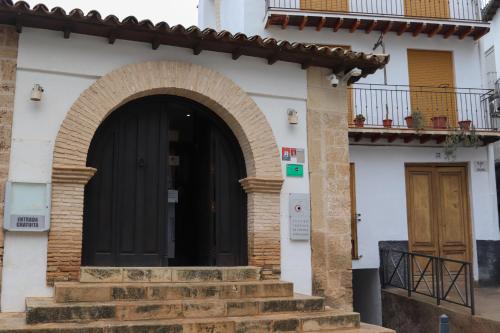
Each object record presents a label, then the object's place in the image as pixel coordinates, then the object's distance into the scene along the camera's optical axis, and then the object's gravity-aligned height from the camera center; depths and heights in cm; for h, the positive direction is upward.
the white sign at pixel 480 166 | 1269 +173
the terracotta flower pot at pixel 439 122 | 1264 +275
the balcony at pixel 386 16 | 1268 +527
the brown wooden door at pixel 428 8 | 1367 +581
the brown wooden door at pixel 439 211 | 1244 +70
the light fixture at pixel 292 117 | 804 +183
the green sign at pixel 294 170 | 798 +105
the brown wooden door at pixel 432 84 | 1310 +380
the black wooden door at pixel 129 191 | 727 +71
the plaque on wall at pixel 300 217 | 785 +37
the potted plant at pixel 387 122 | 1236 +267
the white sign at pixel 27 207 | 650 +45
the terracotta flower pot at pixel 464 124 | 1255 +268
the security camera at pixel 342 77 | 823 +252
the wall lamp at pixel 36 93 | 672 +185
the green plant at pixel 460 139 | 1215 +227
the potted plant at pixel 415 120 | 1226 +271
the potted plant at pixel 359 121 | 1220 +269
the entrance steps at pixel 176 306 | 559 -68
